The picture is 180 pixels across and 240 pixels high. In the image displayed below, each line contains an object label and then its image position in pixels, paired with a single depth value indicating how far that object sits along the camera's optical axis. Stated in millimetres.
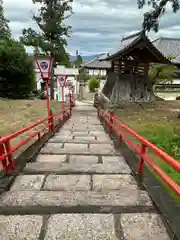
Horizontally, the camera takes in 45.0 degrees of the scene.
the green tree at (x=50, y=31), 26281
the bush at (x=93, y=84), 37688
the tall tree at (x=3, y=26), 32941
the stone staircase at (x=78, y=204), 2275
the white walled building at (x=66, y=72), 31970
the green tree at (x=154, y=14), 11562
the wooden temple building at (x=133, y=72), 15469
